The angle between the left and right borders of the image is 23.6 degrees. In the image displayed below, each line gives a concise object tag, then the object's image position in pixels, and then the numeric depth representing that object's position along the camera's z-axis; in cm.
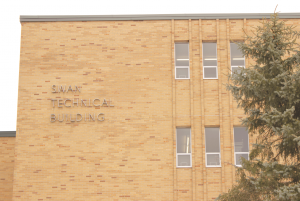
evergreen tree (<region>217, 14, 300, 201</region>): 1746
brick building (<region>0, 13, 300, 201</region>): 3044
